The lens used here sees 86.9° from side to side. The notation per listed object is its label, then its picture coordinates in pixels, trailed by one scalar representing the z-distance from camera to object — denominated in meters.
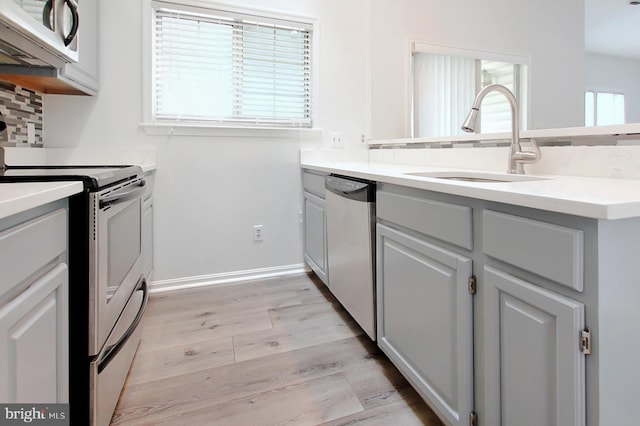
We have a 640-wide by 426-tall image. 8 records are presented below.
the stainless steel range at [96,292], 0.94
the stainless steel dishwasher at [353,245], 1.54
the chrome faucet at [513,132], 1.29
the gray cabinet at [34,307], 0.63
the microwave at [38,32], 1.02
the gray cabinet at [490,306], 0.67
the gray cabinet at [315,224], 2.22
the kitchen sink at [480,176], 1.31
